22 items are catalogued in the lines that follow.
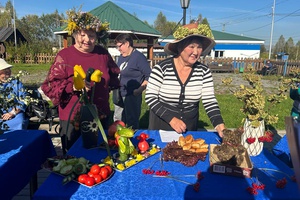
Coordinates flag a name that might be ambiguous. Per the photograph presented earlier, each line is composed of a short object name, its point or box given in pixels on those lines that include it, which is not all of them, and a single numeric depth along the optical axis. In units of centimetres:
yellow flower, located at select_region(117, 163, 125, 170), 157
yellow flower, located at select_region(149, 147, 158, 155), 182
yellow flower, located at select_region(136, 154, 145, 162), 171
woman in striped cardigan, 219
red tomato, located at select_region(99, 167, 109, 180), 143
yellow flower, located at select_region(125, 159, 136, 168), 162
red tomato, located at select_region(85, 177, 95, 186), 137
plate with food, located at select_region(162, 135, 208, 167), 168
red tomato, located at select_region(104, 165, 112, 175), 148
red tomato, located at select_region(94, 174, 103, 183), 140
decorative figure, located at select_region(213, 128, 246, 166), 155
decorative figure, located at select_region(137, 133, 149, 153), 184
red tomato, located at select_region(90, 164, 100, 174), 144
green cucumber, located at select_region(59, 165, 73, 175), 144
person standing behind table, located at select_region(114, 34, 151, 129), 409
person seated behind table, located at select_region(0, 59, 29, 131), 313
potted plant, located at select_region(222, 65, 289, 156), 173
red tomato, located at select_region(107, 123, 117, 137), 195
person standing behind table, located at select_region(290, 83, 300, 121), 303
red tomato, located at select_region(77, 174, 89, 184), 139
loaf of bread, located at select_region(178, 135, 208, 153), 177
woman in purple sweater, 214
